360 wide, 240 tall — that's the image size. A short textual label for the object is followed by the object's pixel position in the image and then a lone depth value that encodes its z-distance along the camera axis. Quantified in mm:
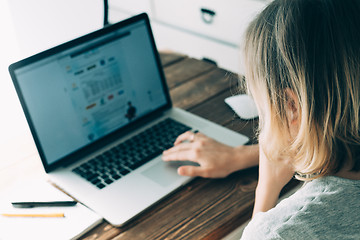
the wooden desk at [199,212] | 831
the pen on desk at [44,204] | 900
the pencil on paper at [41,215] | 873
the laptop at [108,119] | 938
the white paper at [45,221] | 835
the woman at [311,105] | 629
